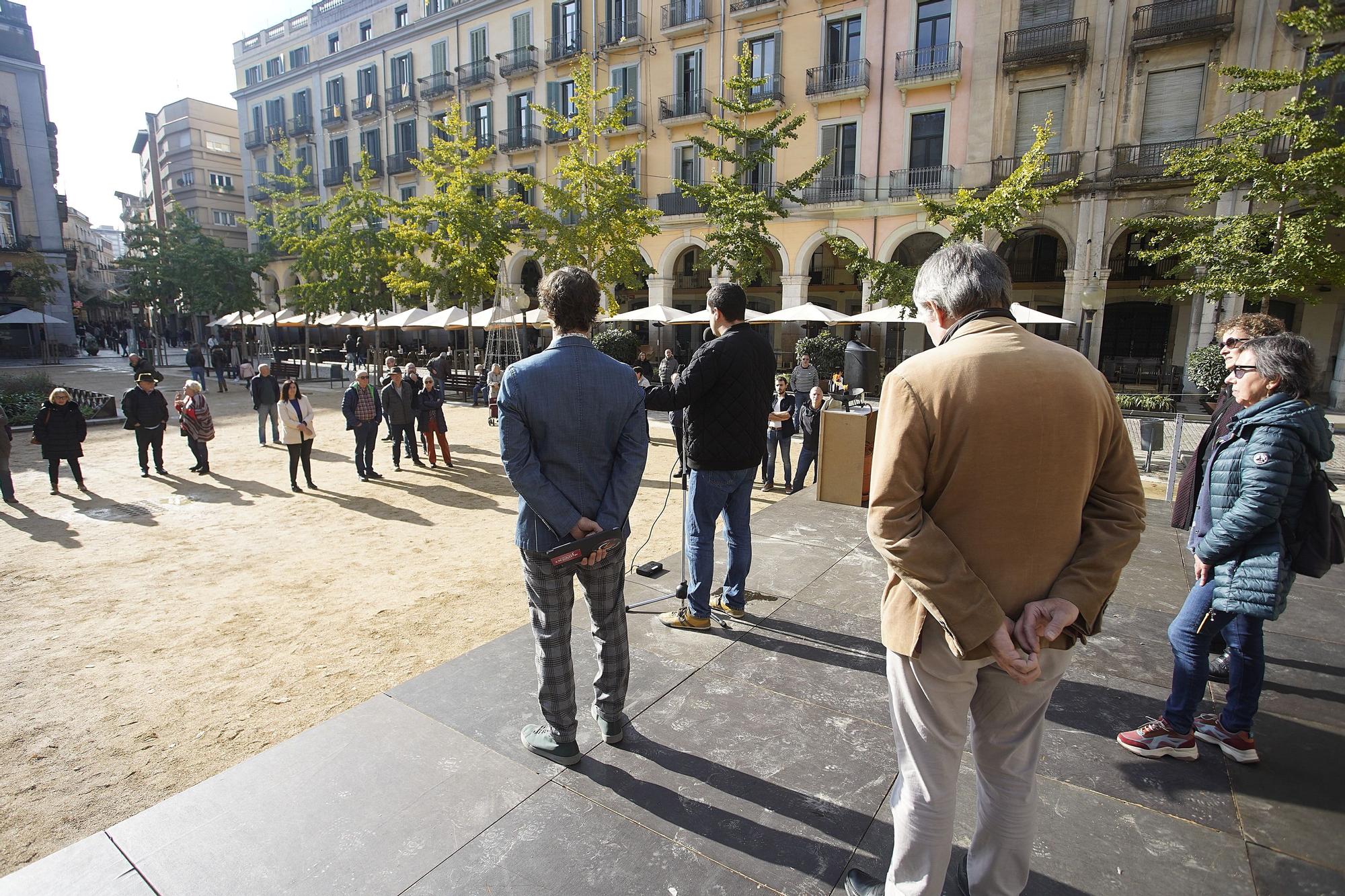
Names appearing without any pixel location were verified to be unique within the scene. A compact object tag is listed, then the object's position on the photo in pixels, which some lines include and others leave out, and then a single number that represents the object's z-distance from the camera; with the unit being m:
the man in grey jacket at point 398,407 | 10.05
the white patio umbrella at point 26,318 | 28.69
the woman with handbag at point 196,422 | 9.72
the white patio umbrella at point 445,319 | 20.50
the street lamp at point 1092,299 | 16.47
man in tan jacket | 1.59
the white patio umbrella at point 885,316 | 16.98
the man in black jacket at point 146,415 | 9.53
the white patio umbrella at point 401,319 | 21.88
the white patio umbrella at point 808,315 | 18.20
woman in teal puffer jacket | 2.51
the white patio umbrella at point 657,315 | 19.86
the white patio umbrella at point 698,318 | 18.41
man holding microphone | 3.59
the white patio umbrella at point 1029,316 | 14.97
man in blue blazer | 2.46
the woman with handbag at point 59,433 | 8.66
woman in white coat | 9.02
